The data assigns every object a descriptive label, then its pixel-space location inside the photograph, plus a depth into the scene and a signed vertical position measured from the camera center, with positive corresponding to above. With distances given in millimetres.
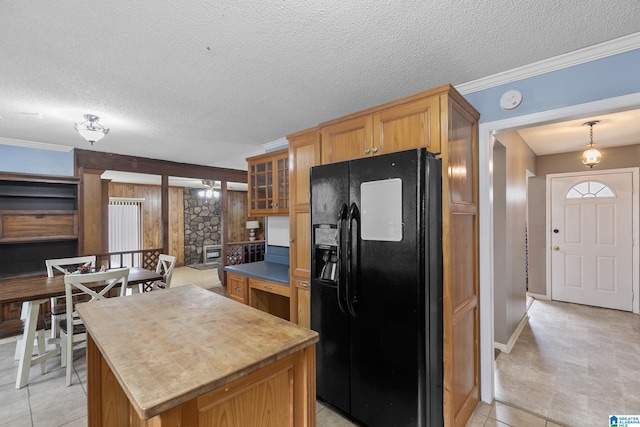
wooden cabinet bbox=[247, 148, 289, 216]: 3359 +374
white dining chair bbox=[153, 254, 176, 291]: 3588 -718
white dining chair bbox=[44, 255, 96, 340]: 2895 -707
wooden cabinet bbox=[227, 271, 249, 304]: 3287 -847
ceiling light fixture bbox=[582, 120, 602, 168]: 3873 +731
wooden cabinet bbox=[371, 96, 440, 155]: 1759 +551
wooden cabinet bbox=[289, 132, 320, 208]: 2508 +461
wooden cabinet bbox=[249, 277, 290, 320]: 3055 -991
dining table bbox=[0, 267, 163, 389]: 2496 -748
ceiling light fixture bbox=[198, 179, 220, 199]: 8216 +653
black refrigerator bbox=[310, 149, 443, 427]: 1644 -476
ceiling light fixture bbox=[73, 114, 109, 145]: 2803 +854
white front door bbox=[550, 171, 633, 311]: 4398 -459
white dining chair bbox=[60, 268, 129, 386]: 2529 -782
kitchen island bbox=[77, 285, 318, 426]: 914 -530
